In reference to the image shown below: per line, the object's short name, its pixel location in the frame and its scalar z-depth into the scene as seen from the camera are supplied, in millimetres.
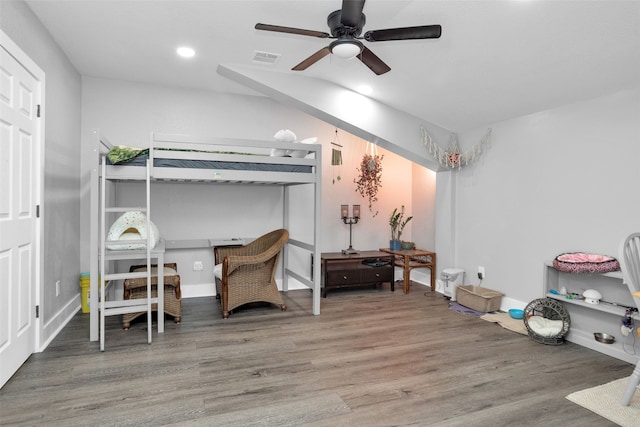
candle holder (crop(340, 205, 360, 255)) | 5438
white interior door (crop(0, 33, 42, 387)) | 2393
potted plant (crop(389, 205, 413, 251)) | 5480
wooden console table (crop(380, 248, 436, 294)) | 5023
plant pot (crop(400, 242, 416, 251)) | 5492
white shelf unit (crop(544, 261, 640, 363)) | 2998
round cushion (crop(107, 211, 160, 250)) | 3275
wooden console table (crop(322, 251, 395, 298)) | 4859
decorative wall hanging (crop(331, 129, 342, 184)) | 5215
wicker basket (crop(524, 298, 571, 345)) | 3264
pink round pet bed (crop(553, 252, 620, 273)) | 3055
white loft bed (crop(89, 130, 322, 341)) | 3211
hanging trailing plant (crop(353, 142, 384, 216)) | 5497
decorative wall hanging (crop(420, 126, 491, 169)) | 4617
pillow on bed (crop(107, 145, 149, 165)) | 3227
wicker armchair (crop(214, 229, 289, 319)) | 3811
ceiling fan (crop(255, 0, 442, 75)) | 2270
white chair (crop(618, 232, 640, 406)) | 2215
